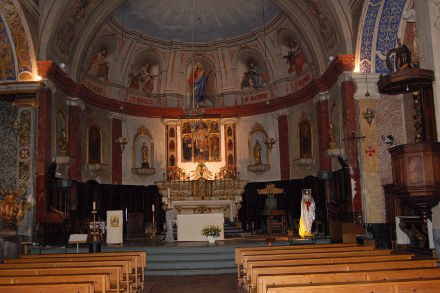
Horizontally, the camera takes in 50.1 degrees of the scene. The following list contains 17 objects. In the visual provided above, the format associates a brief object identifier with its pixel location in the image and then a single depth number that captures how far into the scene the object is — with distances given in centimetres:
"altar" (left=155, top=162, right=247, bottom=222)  2103
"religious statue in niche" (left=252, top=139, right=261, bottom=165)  2227
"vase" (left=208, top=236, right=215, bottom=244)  1439
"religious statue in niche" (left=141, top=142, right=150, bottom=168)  2212
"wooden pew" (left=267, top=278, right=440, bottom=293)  520
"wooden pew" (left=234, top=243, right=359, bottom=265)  929
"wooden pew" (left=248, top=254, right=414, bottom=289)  653
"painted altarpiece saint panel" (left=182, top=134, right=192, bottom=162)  2322
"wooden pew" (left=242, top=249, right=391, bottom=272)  795
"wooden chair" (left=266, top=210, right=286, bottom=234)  1767
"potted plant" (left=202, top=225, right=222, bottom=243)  1423
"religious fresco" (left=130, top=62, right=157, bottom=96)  2267
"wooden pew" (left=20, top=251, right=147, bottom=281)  880
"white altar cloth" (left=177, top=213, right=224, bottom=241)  1605
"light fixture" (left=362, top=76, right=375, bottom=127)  1469
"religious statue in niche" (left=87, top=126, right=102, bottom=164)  1983
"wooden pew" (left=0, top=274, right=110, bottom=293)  603
